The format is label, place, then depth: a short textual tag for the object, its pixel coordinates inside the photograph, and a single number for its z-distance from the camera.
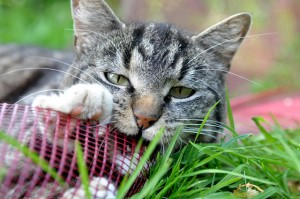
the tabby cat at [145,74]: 0.33
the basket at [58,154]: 0.28
